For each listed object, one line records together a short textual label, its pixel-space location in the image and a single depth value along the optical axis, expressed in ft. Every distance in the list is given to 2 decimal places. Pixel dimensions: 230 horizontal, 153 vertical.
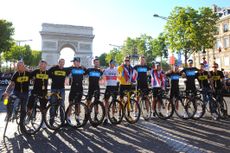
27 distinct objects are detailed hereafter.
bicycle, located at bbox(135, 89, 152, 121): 18.30
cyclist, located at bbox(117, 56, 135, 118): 18.12
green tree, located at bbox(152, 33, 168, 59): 101.37
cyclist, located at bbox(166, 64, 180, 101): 19.11
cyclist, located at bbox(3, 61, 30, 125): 14.91
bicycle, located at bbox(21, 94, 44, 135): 14.63
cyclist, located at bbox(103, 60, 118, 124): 17.16
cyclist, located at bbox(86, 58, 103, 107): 17.06
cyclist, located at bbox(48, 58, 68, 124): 16.26
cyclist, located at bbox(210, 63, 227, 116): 19.47
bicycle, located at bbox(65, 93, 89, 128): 15.65
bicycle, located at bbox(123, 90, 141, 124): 16.96
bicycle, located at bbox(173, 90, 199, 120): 18.20
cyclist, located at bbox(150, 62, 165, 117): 19.02
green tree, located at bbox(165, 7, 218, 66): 68.83
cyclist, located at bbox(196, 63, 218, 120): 18.76
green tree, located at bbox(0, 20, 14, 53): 79.75
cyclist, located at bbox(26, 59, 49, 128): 15.68
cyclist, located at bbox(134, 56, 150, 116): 18.83
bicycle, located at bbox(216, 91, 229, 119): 18.89
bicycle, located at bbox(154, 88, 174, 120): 18.37
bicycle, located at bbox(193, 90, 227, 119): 18.53
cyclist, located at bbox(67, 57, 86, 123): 16.63
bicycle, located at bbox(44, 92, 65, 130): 15.13
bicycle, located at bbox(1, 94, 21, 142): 14.36
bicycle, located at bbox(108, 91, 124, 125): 16.77
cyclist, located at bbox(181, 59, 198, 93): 19.08
